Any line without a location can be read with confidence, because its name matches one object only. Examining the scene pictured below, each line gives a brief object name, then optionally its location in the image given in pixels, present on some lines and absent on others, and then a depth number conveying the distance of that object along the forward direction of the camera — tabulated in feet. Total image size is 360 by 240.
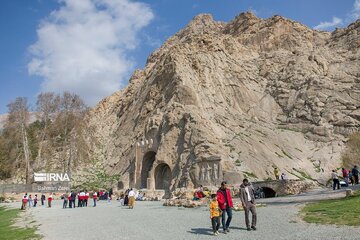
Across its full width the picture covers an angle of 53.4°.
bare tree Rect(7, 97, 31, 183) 176.38
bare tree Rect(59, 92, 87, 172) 184.95
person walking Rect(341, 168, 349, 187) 100.97
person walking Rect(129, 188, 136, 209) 89.72
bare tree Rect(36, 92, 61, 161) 186.91
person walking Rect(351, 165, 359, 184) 101.91
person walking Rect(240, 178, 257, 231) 43.80
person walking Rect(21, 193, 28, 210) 102.78
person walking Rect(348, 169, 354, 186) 103.17
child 43.01
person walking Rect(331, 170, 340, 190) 93.74
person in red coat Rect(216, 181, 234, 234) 44.19
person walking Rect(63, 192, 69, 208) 105.36
